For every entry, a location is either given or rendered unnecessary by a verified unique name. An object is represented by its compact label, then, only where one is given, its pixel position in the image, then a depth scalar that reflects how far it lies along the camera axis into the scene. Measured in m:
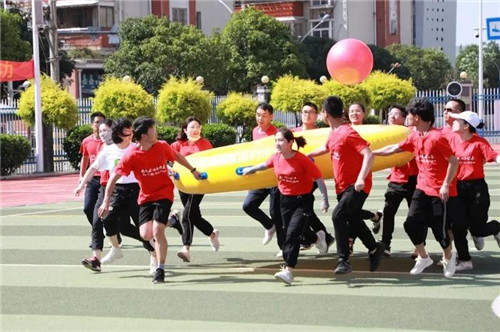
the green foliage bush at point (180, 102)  32.12
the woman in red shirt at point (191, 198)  11.66
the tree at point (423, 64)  77.24
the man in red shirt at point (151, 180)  10.05
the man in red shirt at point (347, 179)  9.78
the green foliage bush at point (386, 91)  38.59
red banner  29.78
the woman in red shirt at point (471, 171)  10.37
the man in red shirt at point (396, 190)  11.04
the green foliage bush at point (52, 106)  29.72
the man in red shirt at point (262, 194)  11.93
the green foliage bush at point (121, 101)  30.66
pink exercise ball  15.92
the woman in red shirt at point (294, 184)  9.90
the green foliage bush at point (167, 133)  30.89
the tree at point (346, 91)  36.91
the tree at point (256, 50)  56.84
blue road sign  35.75
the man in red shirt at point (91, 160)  11.85
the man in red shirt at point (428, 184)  9.81
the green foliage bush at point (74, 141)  30.19
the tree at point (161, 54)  51.00
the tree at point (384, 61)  69.94
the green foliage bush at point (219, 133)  32.59
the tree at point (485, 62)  106.75
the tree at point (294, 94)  35.28
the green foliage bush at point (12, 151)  28.44
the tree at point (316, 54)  66.31
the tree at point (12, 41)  50.41
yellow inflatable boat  10.79
